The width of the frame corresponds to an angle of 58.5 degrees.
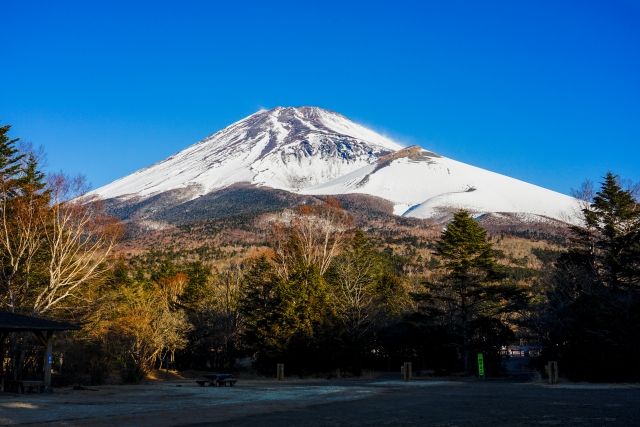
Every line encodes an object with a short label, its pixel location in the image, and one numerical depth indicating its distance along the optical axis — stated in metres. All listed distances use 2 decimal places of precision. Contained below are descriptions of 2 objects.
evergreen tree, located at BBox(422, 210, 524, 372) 33.47
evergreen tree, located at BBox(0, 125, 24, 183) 31.94
